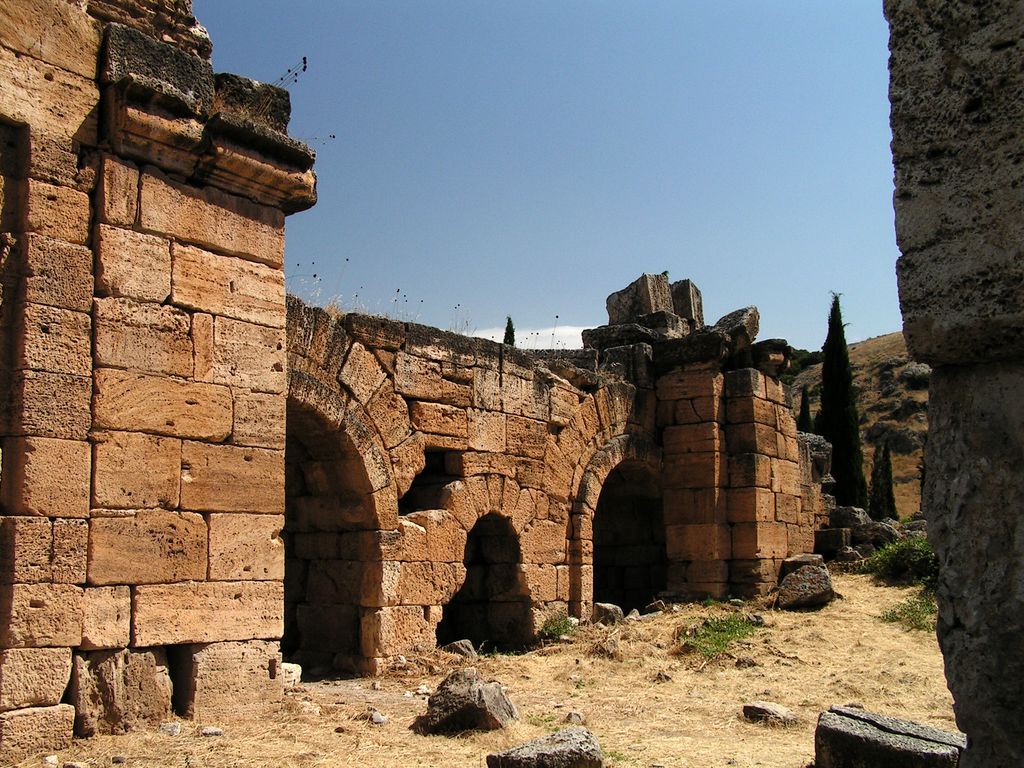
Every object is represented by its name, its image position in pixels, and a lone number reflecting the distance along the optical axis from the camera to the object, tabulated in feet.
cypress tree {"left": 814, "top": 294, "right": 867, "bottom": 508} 87.56
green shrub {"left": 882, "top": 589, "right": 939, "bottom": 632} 37.88
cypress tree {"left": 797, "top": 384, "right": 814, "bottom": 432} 103.79
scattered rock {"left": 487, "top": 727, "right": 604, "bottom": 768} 18.02
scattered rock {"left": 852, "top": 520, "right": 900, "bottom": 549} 50.67
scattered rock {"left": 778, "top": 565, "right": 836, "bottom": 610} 41.11
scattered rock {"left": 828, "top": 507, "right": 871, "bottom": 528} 52.70
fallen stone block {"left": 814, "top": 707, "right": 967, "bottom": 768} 18.02
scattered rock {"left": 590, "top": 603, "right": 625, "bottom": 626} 39.04
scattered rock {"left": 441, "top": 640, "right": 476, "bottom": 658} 33.14
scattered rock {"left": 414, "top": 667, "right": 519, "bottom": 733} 22.26
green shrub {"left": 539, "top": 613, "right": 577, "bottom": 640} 36.83
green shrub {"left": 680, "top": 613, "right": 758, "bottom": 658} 34.96
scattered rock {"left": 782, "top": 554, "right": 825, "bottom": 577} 45.70
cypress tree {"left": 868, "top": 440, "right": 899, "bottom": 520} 96.27
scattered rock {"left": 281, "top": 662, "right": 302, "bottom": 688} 25.96
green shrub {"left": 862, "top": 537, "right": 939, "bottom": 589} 44.39
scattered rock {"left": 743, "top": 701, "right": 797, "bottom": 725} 24.95
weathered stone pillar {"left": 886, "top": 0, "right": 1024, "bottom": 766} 7.55
